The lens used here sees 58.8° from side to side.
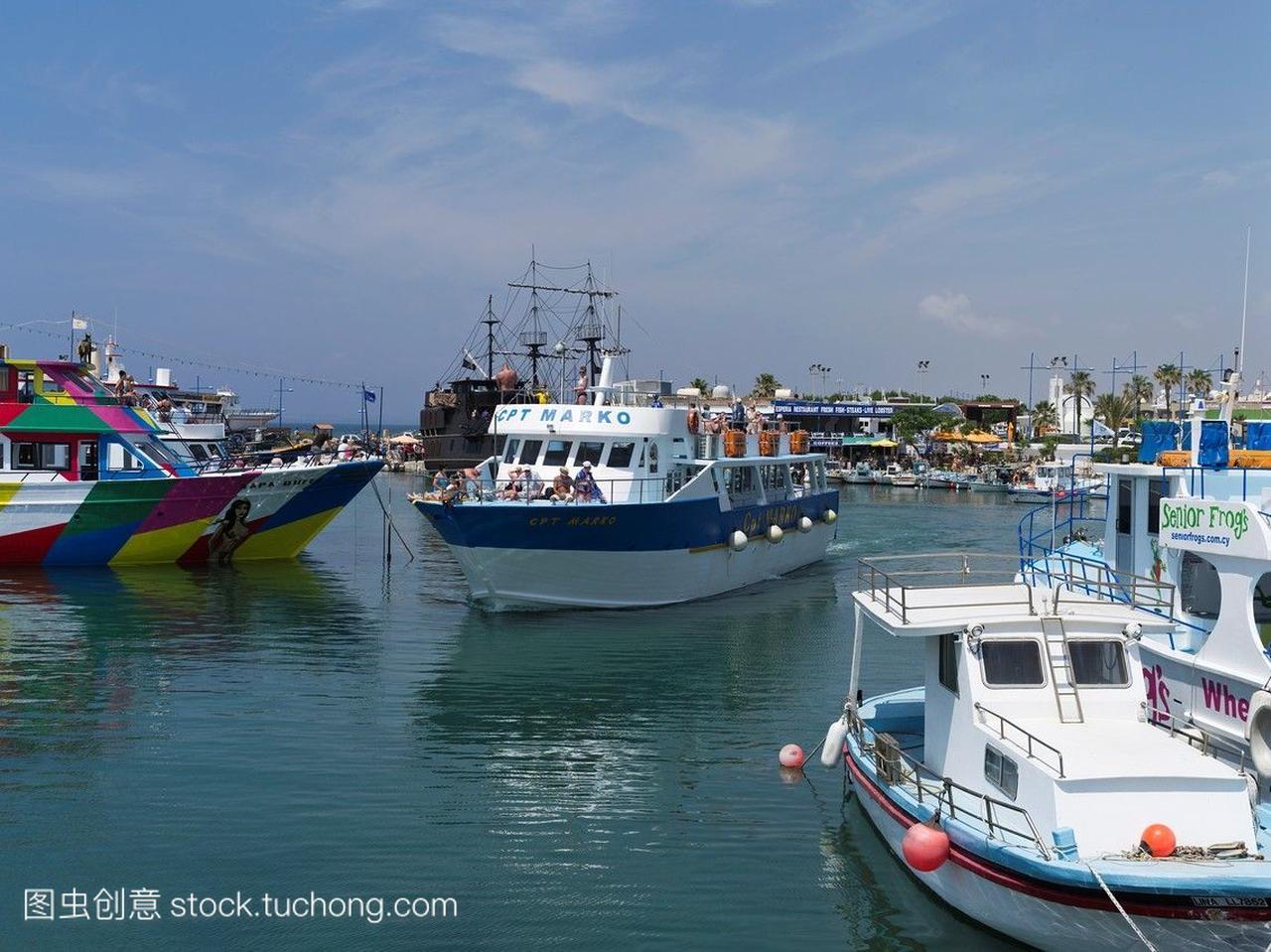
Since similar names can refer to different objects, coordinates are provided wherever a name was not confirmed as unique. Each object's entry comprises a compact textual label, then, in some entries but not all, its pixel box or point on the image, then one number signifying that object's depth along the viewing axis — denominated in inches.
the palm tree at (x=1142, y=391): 3649.1
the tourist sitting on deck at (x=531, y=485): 1088.8
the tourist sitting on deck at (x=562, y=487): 1087.0
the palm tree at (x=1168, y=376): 3503.9
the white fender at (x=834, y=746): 585.6
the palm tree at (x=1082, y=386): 3870.6
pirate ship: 3277.6
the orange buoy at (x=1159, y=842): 393.7
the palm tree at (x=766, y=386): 4461.1
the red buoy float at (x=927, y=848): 434.9
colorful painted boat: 1400.1
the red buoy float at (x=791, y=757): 639.1
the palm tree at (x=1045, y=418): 4424.2
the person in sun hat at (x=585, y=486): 1095.6
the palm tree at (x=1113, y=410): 3425.2
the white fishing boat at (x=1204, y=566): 538.6
